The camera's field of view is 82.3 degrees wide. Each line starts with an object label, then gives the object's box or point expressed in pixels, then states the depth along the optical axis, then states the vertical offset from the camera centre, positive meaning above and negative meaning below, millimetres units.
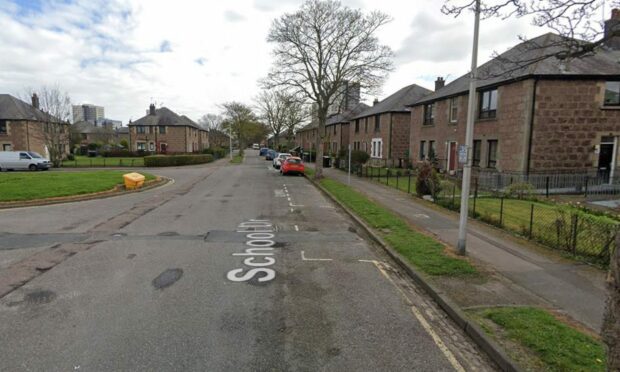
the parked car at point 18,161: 32531 -1265
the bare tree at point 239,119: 71812 +7002
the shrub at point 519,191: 16211 -1481
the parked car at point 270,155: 56759 -330
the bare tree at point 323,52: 24828 +7367
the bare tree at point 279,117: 64812 +6937
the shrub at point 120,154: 56309 -687
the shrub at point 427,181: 15398 -1092
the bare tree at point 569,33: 4359 +1740
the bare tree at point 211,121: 101625 +9311
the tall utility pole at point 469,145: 6941 +250
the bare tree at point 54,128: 39438 +2231
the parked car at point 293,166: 29875 -1058
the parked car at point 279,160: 35581 -731
